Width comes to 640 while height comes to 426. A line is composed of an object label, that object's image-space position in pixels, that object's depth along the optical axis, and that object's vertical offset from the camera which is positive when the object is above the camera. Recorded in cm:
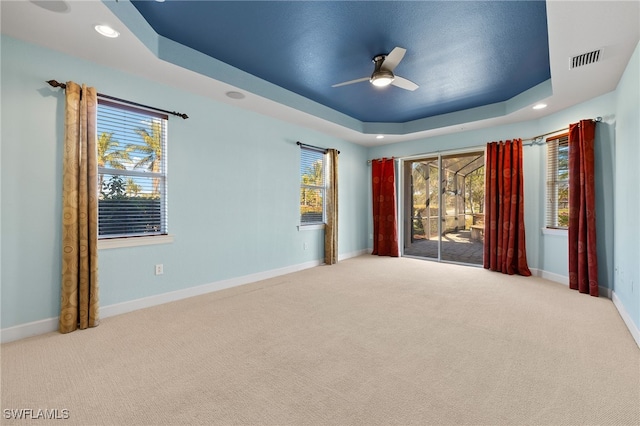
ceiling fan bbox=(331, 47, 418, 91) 291 +155
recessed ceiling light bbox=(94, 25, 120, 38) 228 +150
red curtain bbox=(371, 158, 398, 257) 630 +15
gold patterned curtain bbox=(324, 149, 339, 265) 549 +3
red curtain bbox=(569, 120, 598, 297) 362 +3
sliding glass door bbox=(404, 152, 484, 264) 612 +17
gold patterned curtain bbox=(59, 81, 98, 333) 258 +3
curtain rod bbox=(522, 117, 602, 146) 433 +119
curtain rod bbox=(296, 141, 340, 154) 502 +125
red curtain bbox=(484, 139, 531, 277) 465 +6
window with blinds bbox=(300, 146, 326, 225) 525 +56
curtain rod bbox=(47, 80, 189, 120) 254 +121
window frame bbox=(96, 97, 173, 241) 291 +44
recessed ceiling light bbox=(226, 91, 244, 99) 362 +155
